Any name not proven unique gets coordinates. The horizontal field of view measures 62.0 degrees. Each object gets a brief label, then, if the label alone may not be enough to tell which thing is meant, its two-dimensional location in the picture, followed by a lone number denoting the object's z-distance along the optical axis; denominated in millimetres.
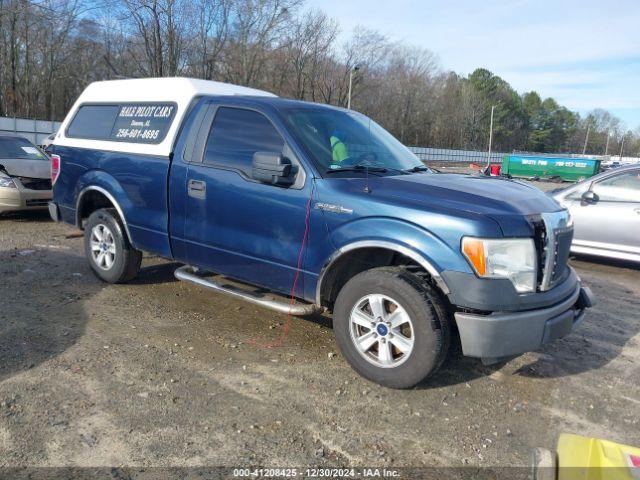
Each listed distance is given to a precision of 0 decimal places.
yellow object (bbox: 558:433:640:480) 1712
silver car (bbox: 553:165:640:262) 7637
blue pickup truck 3414
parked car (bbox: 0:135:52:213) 9203
